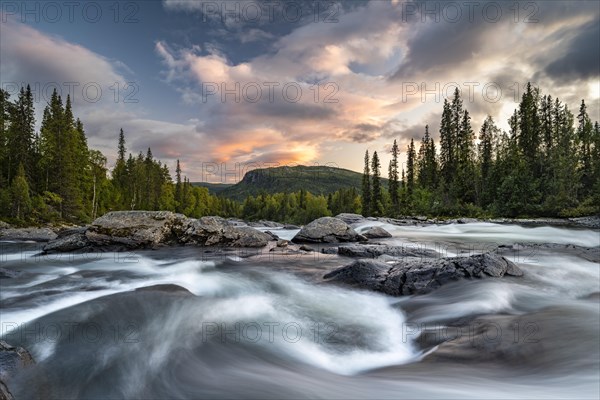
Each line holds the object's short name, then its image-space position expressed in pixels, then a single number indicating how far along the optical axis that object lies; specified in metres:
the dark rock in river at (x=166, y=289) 7.74
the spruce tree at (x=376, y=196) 82.38
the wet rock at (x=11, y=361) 3.50
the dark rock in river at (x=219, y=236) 15.67
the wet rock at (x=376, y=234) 20.22
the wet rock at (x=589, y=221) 29.17
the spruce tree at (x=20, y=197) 35.15
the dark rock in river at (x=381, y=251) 11.28
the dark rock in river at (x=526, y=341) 4.28
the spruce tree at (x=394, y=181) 78.88
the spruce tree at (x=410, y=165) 84.30
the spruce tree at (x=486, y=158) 53.44
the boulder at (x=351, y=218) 37.19
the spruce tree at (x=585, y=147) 53.94
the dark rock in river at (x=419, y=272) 7.32
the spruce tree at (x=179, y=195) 92.81
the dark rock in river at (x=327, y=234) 17.56
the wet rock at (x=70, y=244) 14.13
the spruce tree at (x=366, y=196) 84.81
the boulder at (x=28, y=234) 23.20
